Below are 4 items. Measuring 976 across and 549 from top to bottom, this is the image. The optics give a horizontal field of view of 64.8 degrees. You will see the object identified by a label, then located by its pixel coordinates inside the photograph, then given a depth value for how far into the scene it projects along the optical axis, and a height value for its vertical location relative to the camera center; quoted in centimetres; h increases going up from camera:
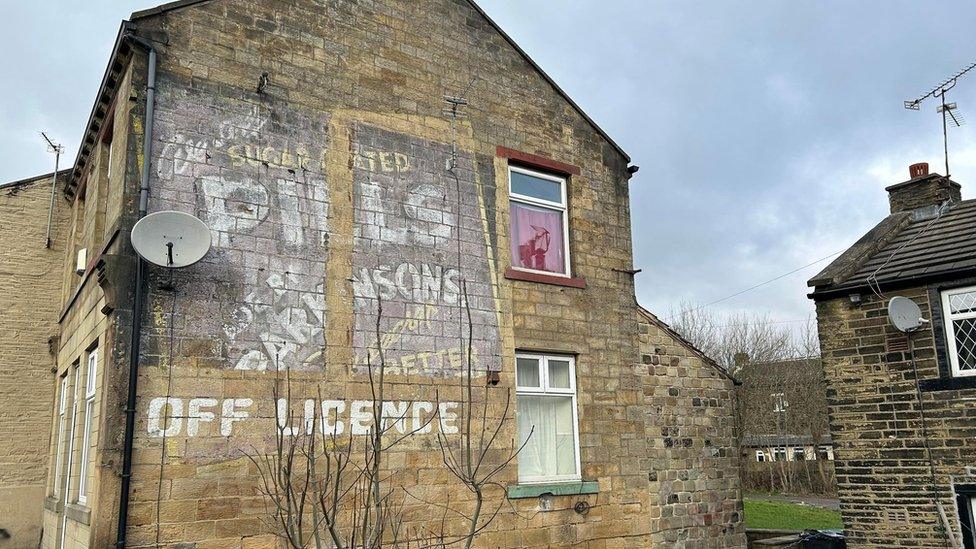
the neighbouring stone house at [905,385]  1133 +59
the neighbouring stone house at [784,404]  3978 +116
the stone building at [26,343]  1227 +156
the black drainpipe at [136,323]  738 +113
